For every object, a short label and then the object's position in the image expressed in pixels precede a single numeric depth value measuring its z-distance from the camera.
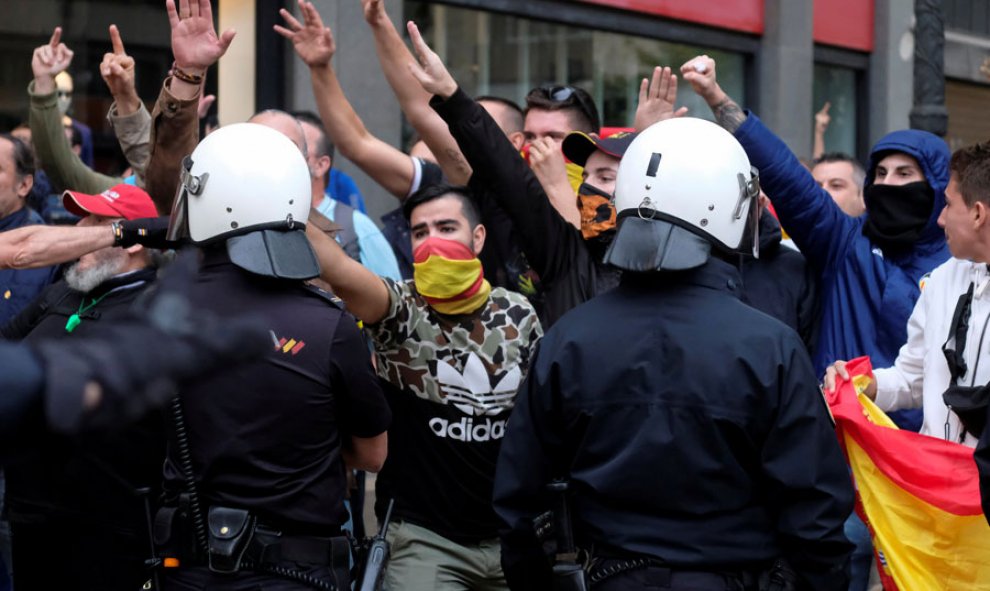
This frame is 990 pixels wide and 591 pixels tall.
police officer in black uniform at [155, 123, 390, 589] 7.19
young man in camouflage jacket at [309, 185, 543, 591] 8.88
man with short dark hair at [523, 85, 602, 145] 10.91
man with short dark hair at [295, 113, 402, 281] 12.09
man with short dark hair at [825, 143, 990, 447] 8.23
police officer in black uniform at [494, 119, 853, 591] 6.66
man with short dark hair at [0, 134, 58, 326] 11.02
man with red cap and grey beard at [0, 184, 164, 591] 8.85
